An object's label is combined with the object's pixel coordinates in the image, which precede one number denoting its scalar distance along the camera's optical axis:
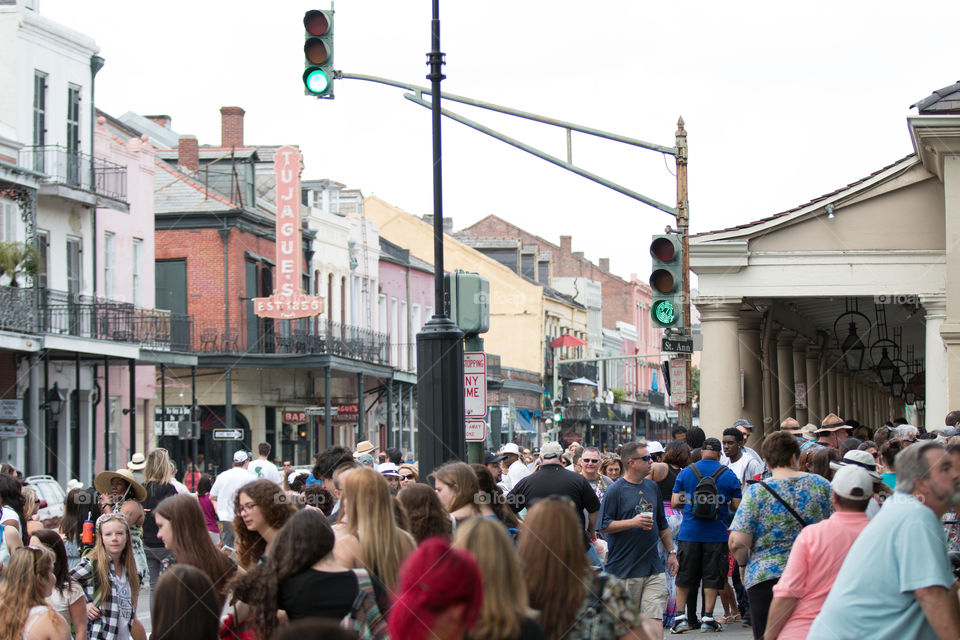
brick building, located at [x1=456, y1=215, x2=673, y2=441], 77.00
